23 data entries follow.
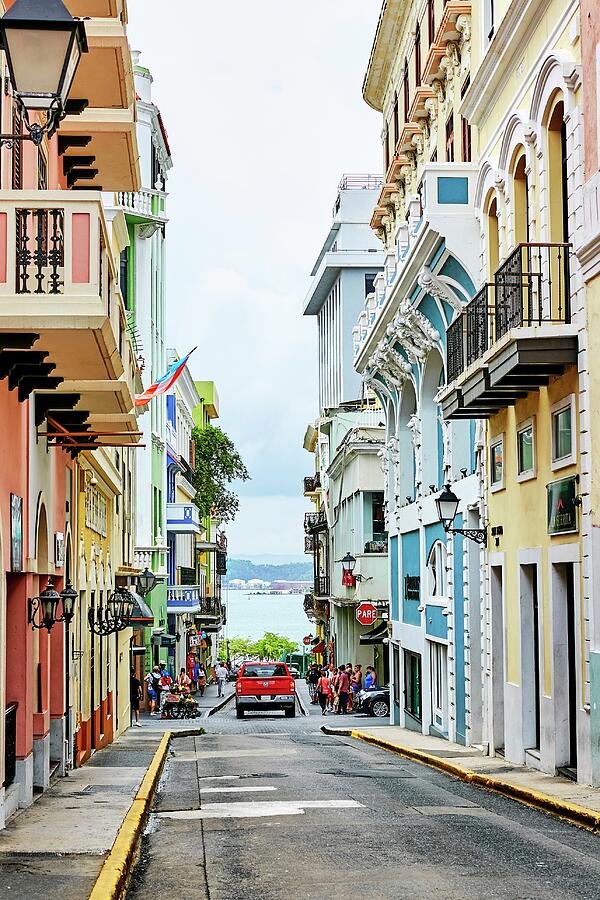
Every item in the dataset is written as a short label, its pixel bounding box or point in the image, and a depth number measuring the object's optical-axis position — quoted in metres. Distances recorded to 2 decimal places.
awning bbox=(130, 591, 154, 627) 31.28
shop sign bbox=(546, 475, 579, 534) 15.52
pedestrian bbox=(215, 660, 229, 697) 60.03
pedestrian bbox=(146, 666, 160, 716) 42.53
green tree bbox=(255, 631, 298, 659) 130.88
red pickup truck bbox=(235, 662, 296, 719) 41.62
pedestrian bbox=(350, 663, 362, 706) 43.94
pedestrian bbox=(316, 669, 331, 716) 43.49
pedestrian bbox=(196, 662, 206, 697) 60.29
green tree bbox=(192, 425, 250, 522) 67.62
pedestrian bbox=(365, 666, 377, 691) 42.59
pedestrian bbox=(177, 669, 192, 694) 41.93
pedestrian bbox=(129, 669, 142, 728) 35.90
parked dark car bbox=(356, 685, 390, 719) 39.41
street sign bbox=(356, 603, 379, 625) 40.34
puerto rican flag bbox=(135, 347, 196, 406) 20.24
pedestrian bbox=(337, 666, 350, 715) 42.09
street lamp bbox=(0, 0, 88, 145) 6.86
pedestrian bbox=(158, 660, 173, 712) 42.03
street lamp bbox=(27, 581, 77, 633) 15.47
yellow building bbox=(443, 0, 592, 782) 15.33
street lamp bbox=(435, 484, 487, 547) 20.81
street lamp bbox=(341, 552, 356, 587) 45.44
